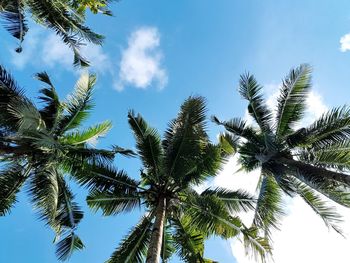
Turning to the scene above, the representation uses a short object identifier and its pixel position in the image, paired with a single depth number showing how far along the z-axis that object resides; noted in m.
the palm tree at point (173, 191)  13.14
